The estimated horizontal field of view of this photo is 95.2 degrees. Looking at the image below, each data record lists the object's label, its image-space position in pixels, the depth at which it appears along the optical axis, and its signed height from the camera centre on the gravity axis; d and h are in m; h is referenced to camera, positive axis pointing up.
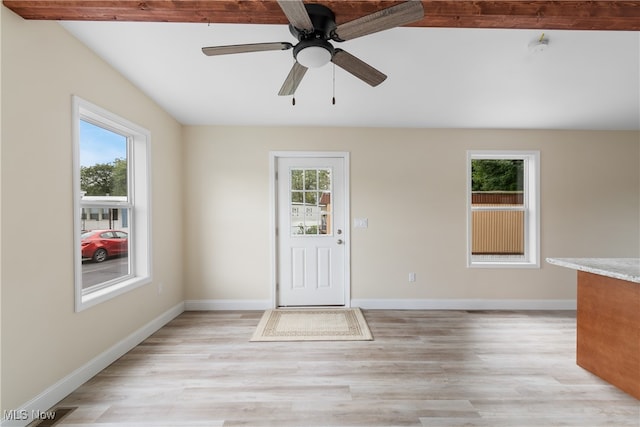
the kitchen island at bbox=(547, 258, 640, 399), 2.01 -0.83
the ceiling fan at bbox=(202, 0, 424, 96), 1.32 +0.89
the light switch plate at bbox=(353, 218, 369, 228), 3.80 -0.16
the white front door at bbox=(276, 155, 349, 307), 3.83 -0.34
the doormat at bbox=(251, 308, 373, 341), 2.93 -1.27
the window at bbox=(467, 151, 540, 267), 3.91 -0.01
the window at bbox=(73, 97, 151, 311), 2.22 +0.06
